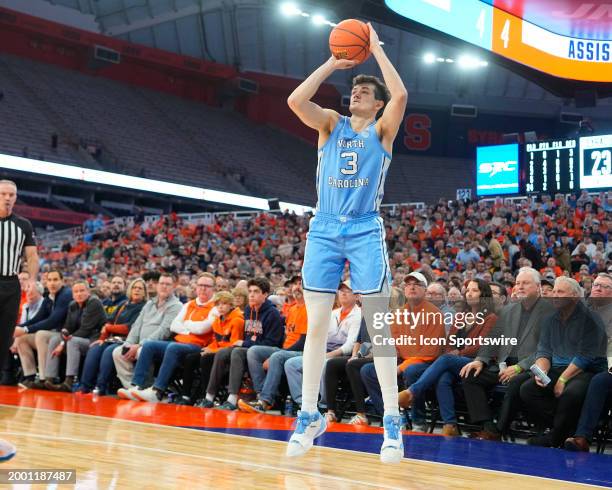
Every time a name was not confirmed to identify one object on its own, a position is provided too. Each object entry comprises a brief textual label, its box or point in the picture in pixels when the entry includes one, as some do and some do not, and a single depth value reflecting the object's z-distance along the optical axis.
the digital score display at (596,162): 17.22
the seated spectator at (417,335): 6.84
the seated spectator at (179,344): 8.40
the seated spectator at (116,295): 9.85
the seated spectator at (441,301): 6.80
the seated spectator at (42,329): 9.79
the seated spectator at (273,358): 7.73
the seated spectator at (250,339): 8.04
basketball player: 4.34
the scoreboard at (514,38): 21.92
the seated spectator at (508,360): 6.29
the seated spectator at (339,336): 7.58
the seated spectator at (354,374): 7.25
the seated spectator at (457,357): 6.62
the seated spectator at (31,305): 10.10
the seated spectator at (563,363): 5.89
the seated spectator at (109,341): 9.09
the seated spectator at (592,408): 5.70
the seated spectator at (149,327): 8.86
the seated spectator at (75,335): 9.54
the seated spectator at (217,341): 8.33
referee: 5.30
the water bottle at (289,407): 7.79
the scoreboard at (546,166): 17.34
